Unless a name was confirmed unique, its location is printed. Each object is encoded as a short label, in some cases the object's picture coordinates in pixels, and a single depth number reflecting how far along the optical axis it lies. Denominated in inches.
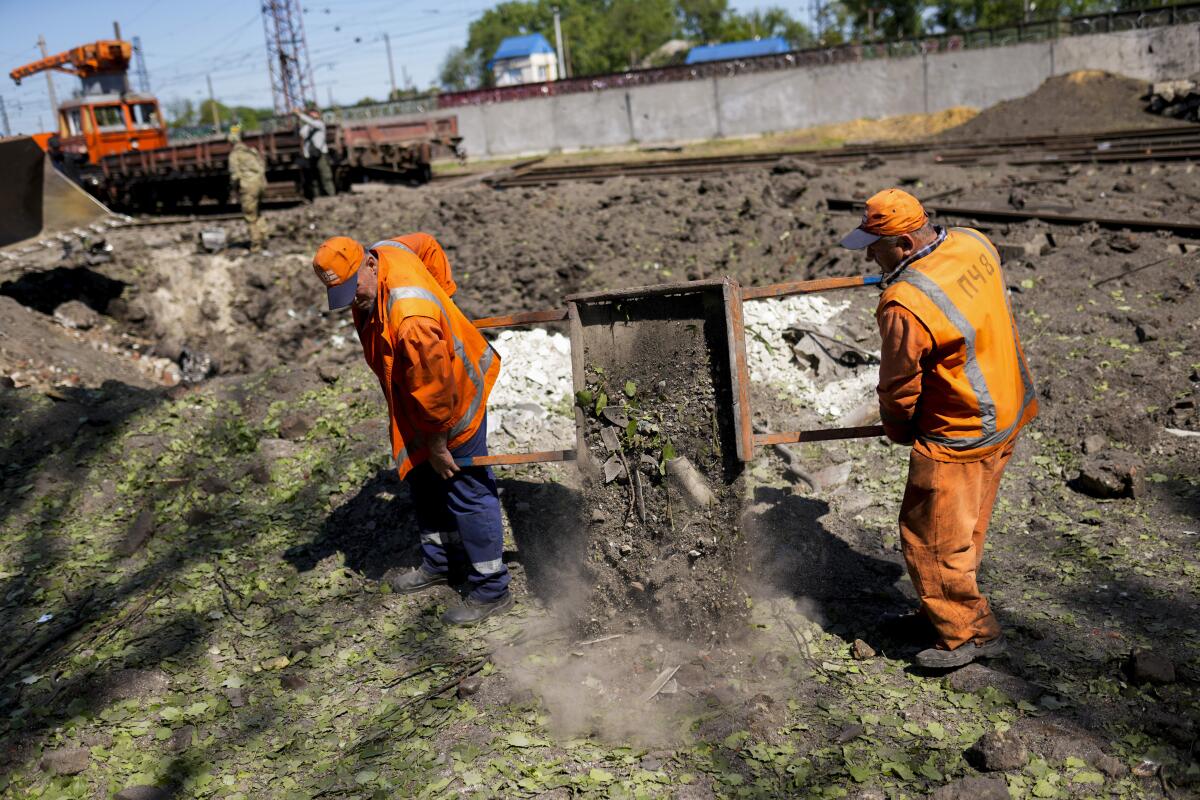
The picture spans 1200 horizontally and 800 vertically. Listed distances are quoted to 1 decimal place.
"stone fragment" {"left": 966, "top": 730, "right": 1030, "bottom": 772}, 116.0
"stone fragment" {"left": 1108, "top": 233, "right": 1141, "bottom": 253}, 297.7
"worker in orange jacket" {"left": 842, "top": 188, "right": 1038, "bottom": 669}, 126.2
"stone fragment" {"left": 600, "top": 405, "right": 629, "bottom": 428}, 157.6
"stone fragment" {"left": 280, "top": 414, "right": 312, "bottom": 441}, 251.1
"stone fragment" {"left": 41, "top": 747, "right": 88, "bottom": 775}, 136.4
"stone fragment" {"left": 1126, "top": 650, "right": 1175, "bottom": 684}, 126.4
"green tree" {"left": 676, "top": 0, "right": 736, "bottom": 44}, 3516.2
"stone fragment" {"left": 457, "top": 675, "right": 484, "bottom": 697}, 149.0
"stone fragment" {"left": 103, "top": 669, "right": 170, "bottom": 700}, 155.3
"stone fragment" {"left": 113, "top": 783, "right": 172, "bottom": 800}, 130.5
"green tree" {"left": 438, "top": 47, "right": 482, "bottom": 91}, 4040.4
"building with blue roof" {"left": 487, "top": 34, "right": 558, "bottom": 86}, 2901.1
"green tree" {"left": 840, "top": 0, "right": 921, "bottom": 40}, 1971.0
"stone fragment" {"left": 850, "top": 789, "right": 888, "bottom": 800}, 116.3
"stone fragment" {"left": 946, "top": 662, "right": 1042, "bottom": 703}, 131.7
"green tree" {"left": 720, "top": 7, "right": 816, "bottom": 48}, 3122.5
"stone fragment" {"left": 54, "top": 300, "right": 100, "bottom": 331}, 413.7
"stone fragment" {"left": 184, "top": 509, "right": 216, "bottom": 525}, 215.8
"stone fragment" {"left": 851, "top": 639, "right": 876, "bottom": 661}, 146.9
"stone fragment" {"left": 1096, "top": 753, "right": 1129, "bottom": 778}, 112.7
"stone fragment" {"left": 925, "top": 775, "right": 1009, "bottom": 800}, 111.8
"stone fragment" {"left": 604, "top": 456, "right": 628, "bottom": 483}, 158.1
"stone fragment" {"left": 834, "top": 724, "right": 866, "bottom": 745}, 127.5
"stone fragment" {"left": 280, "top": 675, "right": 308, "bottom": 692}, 156.6
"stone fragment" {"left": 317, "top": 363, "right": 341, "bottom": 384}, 280.8
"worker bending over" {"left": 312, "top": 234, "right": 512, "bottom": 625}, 152.8
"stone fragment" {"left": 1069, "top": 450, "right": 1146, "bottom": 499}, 186.1
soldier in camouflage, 479.2
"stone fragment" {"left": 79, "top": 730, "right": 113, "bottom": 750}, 142.7
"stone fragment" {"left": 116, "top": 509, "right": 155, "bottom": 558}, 207.6
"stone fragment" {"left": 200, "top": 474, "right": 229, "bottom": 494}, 228.1
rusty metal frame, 145.9
